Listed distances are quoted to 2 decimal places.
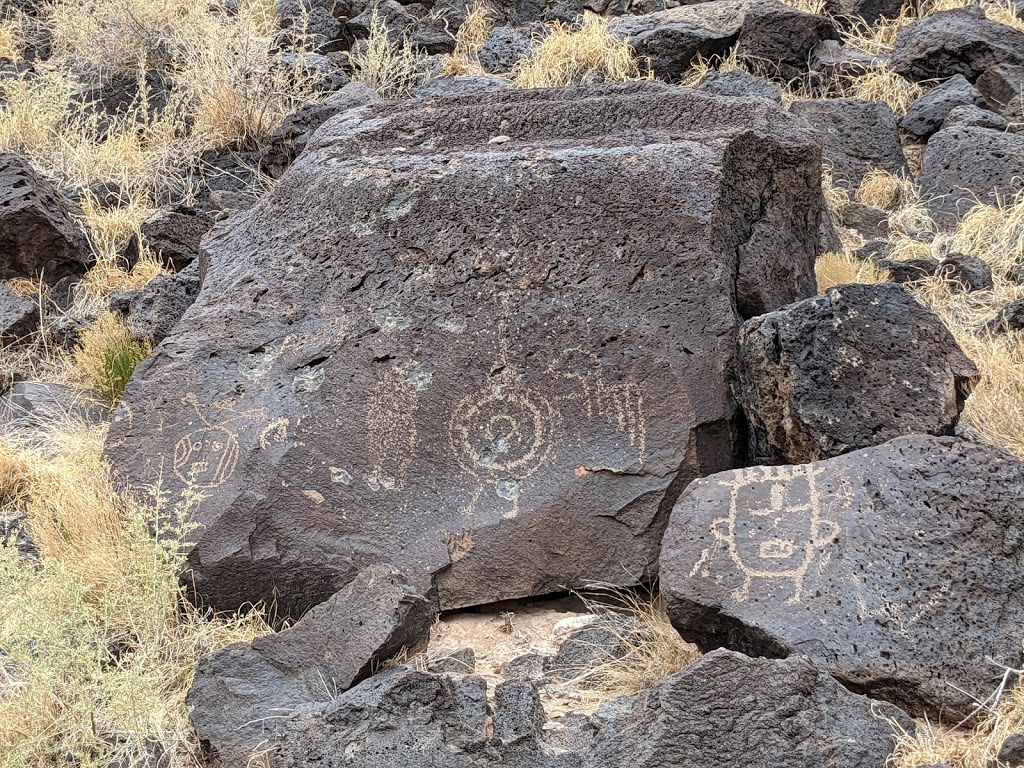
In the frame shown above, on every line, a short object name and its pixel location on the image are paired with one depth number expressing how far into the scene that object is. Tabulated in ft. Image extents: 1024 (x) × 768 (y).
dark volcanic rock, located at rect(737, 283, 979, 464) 12.17
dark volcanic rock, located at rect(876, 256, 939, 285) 19.35
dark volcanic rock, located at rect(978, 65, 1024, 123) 23.99
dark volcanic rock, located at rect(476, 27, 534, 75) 26.22
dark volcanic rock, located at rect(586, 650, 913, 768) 9.11
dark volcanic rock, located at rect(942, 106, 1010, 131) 22.79
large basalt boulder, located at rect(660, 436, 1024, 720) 10.26
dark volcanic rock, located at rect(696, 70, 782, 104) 22.84
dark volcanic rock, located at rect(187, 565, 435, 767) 10.82
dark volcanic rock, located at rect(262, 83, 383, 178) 23.27
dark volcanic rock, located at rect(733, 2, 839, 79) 25.44
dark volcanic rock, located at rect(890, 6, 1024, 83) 24.76
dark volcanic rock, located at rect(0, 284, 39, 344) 19.65
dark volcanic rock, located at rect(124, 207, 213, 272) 21.06
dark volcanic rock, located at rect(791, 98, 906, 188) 22.75
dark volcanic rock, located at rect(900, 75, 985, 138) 23.76
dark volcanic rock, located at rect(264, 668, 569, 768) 9.63
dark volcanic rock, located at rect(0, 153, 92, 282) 20.53
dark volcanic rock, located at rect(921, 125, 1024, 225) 21.29
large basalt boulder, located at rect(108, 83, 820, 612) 12.95
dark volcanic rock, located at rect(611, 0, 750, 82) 25.26
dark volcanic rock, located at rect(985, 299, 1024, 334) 17.30
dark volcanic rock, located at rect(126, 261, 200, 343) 18.15
